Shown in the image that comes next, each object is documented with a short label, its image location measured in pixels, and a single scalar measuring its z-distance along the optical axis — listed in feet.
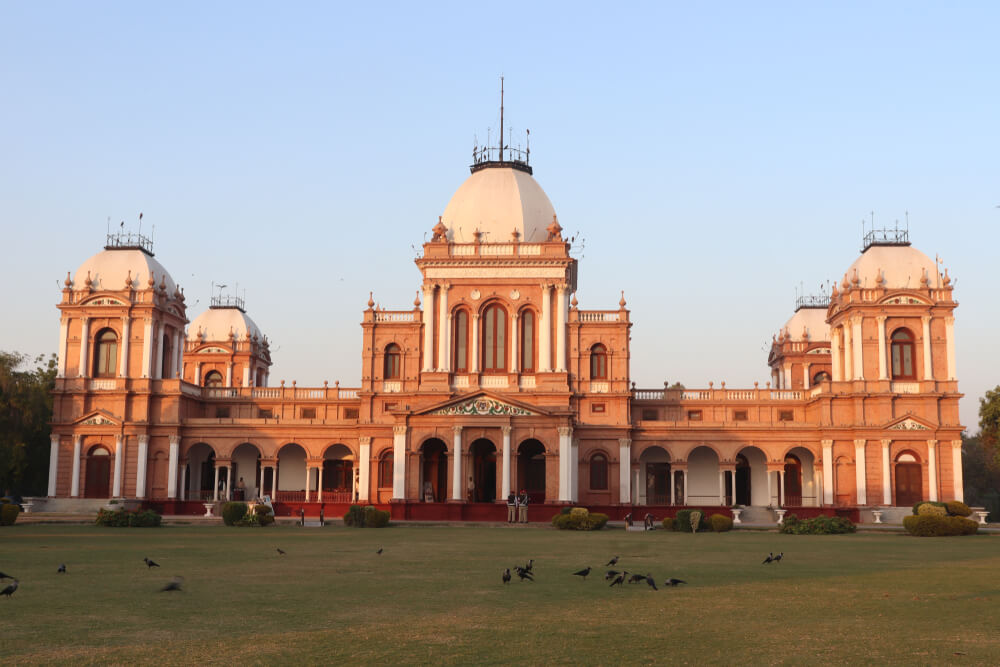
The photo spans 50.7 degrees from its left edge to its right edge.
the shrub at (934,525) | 135.95
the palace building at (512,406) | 191.31
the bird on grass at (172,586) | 60.13
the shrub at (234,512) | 148.46
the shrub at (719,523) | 145.07
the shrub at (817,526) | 141.38
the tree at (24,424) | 209.77
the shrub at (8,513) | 137.59
